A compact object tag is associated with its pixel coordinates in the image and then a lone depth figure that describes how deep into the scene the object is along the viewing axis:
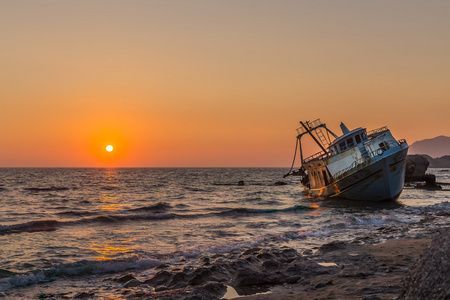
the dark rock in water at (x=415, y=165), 70.00
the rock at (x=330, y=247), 13.89
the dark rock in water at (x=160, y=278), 10.84
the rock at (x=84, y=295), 9.88
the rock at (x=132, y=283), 10.78
